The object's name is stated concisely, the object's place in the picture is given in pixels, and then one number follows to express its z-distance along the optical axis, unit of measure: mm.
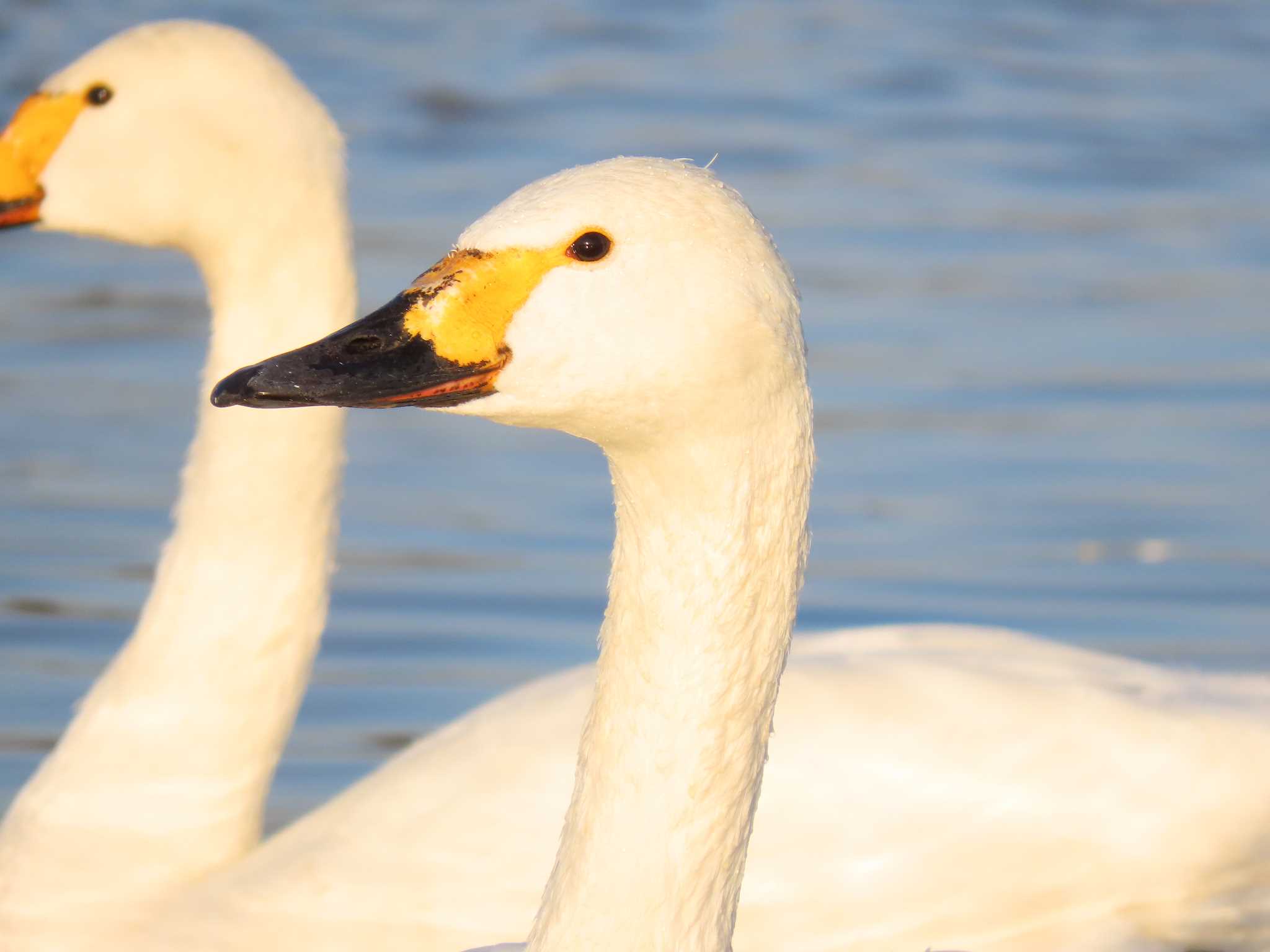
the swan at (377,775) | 8359
